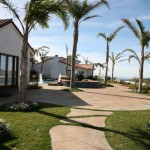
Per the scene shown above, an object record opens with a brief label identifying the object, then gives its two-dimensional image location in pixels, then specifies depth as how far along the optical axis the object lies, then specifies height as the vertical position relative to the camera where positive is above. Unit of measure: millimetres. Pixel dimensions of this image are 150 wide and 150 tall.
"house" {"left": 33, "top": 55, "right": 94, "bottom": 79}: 29173 +1597
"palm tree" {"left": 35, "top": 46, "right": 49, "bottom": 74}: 29266 +4234
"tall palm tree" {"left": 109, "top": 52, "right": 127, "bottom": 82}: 27126 +3315
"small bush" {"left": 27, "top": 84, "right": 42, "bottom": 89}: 11916 -847
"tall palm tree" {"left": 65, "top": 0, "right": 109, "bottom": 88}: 12997 +5708
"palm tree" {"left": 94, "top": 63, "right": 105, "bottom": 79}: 31524 +2487
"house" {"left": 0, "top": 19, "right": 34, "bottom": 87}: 10374 +1676
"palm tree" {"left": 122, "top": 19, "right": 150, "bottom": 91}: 13746 +3852
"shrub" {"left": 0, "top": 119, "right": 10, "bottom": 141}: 4257 -1582
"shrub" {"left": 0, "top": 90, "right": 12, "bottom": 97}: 8566 -1095
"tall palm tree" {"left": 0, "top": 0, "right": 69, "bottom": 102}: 6738 +2690
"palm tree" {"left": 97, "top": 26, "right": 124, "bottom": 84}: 19722 +5149
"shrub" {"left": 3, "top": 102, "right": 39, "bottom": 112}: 6226 -1328
